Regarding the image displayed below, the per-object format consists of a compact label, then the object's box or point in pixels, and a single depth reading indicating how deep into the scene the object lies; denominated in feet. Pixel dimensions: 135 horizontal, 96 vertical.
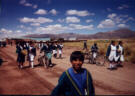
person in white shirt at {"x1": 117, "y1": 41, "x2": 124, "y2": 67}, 34.46
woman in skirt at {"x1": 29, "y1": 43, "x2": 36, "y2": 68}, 33.90
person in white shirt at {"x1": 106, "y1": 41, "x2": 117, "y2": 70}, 32.27
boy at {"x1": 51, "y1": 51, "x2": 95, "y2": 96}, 6.93
